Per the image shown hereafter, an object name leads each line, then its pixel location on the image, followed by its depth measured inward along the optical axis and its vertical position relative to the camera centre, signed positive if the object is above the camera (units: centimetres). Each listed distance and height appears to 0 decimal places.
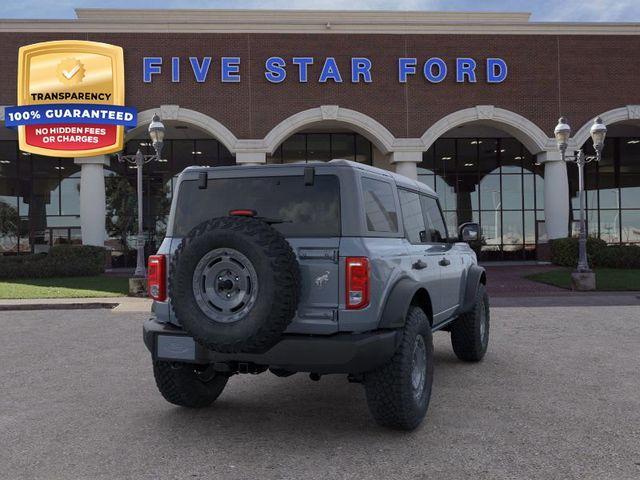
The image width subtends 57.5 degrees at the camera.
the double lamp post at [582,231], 1694 +42
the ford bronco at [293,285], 415 -28
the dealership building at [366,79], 2453 +721
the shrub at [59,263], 2152 -49
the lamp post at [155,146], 1680 +296
